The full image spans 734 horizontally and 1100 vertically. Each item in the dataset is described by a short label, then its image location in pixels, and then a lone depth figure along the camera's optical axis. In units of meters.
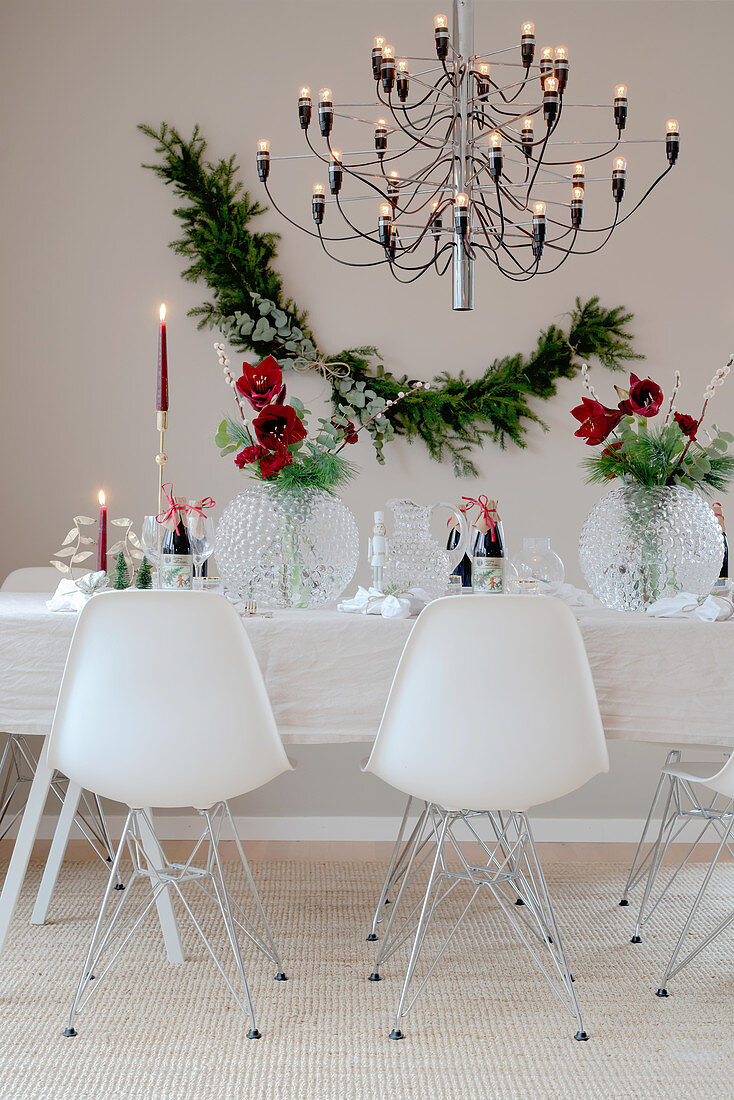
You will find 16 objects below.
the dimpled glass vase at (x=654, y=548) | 1.94
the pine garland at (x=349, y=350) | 3.20
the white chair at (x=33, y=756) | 2.59
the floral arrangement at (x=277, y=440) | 1.94
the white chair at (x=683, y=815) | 1.85
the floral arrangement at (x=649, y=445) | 2.01
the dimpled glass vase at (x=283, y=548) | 1.95
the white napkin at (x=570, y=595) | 2.16
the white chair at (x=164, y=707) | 1.65
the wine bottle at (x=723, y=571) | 2.10
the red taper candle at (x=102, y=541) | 2.10
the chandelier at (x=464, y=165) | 2.01
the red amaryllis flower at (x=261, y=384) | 1.94
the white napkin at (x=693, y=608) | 1.80
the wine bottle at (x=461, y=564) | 2.14
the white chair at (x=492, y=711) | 1.66
